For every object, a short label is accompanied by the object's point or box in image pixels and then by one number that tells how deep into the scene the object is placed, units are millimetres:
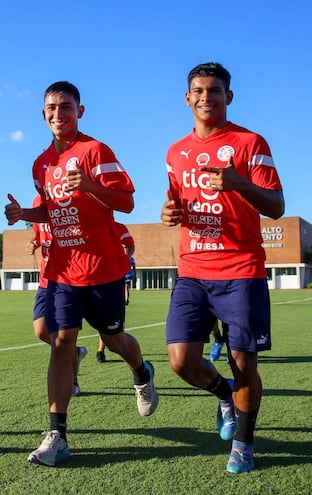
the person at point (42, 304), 5793
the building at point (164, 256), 72875
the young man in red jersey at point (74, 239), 4402
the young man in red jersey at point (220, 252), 3857
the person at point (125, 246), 7771
